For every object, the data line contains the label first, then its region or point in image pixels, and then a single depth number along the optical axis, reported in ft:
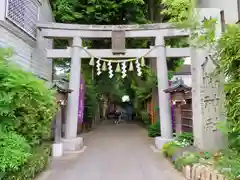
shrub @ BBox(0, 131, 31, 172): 13.83
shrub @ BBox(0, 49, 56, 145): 13.32
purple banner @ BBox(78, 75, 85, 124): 37.81
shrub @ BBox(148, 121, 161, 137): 43.21
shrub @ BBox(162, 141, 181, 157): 24.97
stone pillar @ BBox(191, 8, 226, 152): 22.11
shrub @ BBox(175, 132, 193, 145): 26.71
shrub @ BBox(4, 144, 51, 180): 15.58
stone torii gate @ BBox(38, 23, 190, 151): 33.99
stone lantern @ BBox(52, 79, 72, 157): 29.01
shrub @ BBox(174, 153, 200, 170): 19.17
